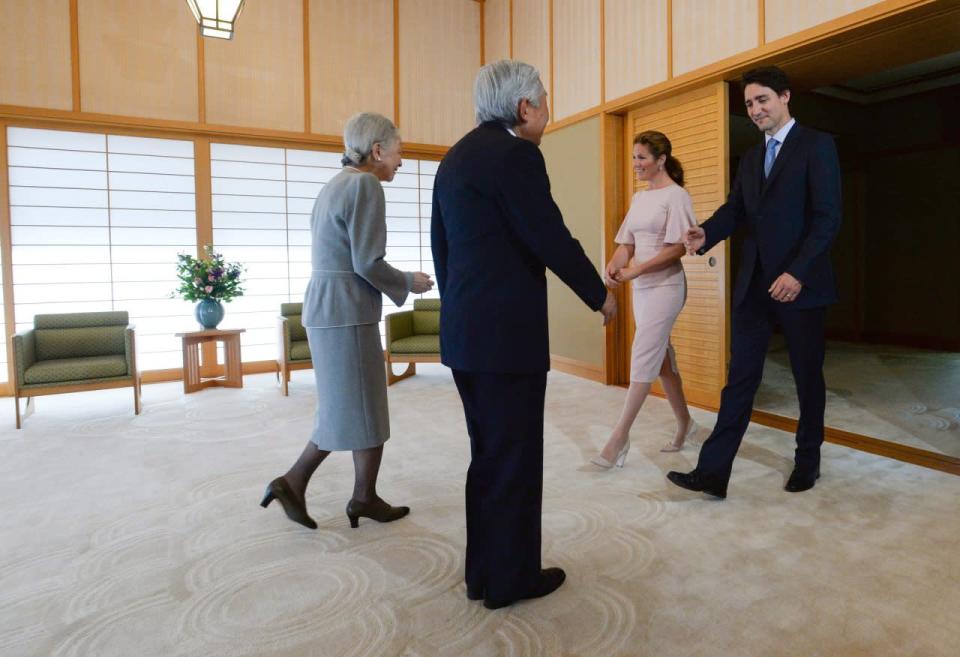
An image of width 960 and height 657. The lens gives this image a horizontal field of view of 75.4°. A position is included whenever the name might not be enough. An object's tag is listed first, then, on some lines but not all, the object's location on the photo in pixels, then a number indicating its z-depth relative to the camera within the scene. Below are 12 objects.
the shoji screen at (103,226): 4.78
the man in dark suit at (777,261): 2.27
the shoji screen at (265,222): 5.46
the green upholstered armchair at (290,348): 4.61
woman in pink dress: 2.72
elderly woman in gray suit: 2.01
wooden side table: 4.74
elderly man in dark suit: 1.46
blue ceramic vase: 4.84
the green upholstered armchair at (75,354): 3.79
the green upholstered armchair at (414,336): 4.90
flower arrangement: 4.74
